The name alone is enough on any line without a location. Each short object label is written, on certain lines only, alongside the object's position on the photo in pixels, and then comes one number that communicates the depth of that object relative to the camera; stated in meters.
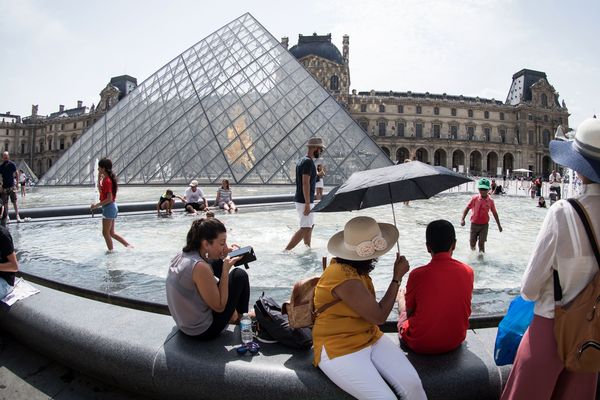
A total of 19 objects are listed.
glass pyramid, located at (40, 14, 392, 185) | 14.80
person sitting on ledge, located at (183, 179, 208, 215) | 8.67
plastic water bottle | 2.10
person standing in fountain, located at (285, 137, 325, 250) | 4.45
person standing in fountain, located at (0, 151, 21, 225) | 6.83
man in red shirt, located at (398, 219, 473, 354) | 1.89
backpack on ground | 2.04
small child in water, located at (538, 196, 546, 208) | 12.05
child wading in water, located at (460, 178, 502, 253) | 4.68
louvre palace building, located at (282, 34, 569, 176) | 55.16
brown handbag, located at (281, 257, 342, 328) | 1.97
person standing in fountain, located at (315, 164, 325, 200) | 8.96
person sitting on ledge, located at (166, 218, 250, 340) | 2.04
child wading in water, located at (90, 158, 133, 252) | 4.66
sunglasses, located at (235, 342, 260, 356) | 1.98
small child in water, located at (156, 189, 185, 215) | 8.32
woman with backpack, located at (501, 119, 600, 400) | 1.35
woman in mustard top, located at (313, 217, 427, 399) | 1.68
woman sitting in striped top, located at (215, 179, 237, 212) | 8.97
